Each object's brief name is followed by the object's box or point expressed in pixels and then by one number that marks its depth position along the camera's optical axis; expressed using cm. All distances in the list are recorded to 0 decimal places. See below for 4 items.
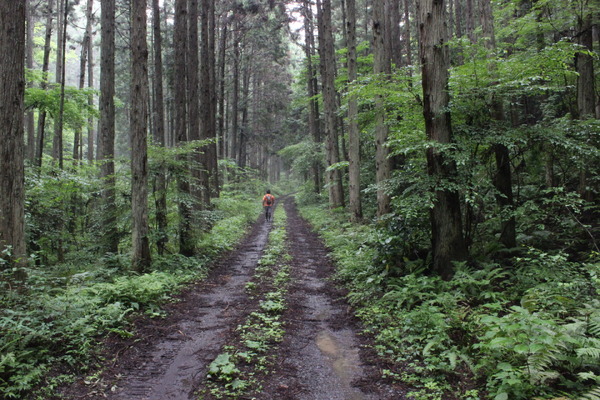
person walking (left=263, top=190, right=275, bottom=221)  2017
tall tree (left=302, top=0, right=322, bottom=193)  2494
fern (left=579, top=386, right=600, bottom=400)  269
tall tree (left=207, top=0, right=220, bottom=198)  1800
